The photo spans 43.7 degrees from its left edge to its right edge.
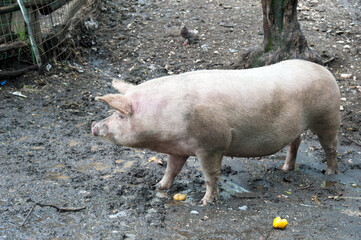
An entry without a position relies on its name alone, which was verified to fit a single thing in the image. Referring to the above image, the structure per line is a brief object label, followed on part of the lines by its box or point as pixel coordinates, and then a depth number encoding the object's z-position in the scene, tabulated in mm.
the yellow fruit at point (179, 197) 4535
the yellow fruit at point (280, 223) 3869
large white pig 4070
